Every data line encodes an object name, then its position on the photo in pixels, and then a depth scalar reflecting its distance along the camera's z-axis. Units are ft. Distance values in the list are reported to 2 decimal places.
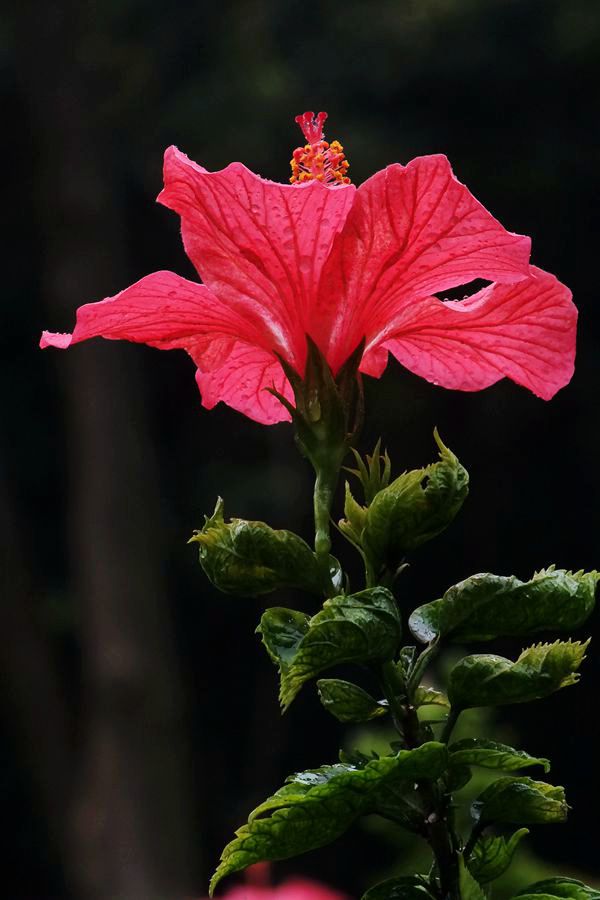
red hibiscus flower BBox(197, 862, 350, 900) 6.90
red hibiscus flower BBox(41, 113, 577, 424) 5.50
